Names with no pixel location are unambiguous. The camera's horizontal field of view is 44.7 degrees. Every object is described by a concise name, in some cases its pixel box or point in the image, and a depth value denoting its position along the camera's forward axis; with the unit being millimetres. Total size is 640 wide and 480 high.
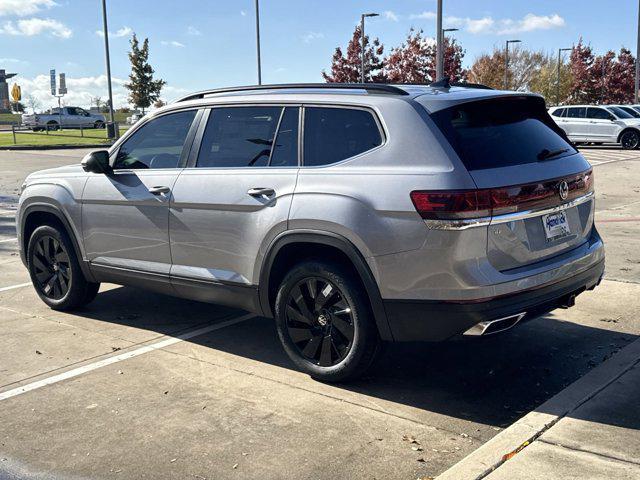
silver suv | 4305
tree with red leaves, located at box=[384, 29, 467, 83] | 63344
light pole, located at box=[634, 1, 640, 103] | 42459
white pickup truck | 52503
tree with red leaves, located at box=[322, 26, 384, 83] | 62969
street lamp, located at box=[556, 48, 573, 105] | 69750
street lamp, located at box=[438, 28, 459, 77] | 21925
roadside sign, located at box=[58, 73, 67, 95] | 43906
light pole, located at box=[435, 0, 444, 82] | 20953
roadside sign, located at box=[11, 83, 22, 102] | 44469
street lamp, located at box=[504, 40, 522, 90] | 62919
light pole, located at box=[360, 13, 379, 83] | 45328
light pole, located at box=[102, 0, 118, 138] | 36594
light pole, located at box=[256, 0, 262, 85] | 39438
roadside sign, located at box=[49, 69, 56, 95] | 45688
